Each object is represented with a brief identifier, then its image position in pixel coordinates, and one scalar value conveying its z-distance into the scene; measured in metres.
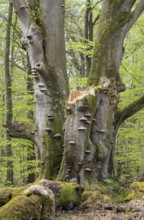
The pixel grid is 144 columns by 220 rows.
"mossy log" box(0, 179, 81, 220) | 5.91
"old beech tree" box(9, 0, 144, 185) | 11.87
